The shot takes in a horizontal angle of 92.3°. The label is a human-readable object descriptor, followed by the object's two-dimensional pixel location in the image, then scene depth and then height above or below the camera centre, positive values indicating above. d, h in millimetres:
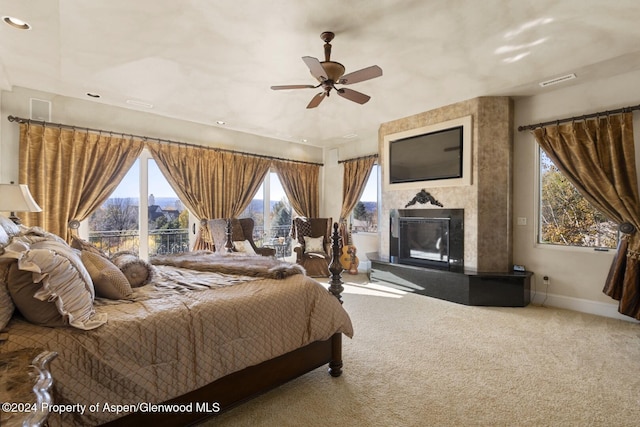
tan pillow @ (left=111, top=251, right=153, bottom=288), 2115 -365
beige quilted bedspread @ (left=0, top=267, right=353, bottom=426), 1338 -648
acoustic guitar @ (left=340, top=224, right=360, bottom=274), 5965 -775
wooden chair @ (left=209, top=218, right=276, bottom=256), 5148 -246
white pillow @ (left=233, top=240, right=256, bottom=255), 5113 -477
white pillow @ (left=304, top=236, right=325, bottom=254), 5859 -487
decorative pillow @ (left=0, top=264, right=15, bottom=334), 1304 -359
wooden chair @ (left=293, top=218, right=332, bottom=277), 5590 -487
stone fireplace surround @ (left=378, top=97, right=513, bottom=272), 4246 +450
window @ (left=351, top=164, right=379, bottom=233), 6207 +212
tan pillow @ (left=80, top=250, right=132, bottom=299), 1817 -372
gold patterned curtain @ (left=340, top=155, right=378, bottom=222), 6129 +813
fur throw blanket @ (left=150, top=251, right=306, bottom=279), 2391 -399
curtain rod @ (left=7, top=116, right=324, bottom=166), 3719 +1200
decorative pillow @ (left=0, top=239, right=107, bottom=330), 1343 -332
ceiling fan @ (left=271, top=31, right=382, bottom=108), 2746 +1343
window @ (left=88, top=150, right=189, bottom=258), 4478 -1
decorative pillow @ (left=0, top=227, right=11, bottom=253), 1529 -122
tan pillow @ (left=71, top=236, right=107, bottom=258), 2118 -212
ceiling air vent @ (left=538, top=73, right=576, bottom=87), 3566 +1686
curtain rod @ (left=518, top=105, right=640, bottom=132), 3449 +1266
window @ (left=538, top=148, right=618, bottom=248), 3736 +54
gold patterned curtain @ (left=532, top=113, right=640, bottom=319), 3318 +520
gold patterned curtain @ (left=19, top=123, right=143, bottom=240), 3791 +617
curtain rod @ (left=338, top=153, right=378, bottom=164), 6005 +1251
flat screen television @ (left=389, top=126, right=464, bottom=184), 4578 +1014
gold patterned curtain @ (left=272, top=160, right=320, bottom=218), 6425 +735
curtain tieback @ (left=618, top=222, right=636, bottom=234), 3363 -69
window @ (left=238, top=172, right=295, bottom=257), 6223 +74
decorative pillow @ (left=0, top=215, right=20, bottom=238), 1848 -72
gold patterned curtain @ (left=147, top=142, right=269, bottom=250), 4906 +684
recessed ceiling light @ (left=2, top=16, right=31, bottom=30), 2512 +1624
